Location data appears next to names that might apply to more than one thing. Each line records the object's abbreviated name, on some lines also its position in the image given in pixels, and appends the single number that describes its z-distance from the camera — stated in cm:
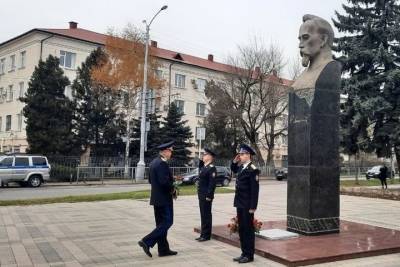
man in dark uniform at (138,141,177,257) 796
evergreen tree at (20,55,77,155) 3416
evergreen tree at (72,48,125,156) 3800
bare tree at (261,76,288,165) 4434
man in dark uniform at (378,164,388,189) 2754
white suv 2598
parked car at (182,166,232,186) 2966
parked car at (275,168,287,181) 4244
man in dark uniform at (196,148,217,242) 950
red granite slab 781
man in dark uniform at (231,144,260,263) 775
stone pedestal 993
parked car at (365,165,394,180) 4587
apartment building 4434
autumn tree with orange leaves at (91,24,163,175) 3728
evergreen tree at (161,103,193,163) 4122
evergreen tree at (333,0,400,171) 2375
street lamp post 3189
